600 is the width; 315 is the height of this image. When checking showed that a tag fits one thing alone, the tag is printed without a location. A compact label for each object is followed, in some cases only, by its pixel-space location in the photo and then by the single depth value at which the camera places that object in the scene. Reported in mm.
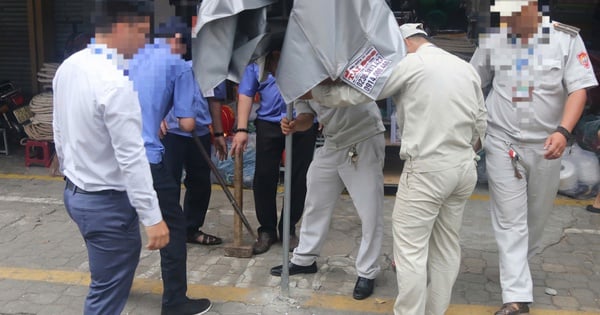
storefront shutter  8742
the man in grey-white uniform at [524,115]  3727
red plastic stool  7286
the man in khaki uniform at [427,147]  3301
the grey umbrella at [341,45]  3248
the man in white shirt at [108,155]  2812
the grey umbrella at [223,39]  3252
